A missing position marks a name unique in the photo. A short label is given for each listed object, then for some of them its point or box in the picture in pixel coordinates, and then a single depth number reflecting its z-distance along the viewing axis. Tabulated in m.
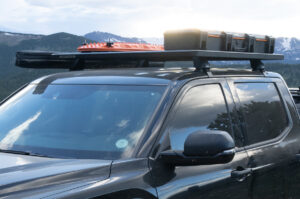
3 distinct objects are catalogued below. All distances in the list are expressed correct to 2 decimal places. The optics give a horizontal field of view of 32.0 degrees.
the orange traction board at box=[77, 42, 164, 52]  5.25
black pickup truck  2.68
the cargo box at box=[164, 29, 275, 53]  4.07
